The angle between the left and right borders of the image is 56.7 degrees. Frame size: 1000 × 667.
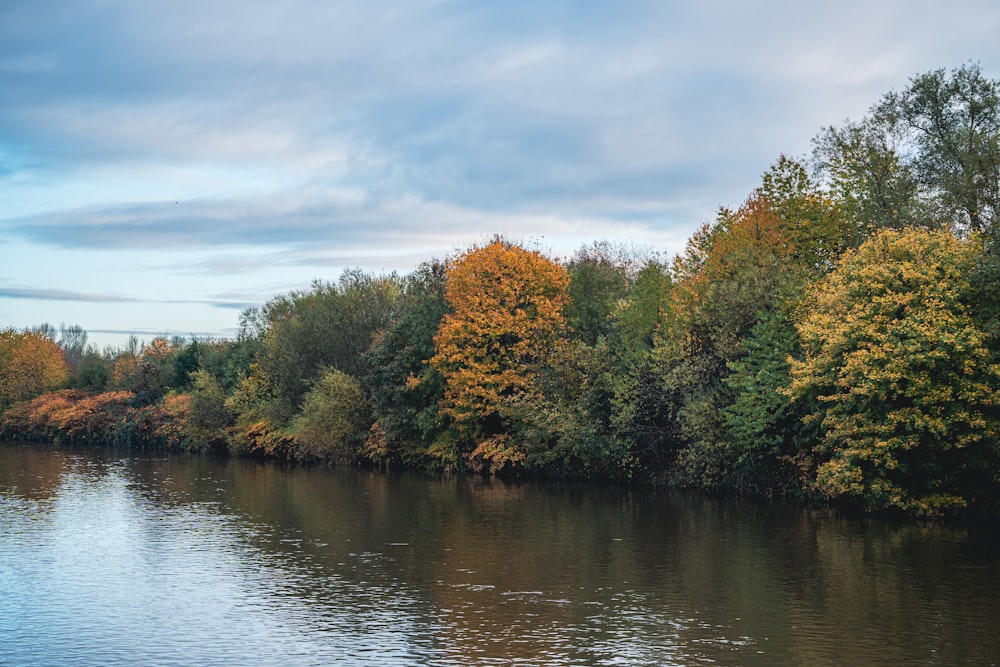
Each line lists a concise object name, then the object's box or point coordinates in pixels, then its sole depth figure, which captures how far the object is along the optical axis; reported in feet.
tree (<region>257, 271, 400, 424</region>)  244.01
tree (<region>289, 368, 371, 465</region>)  221.25
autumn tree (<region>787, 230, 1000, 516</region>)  107.55
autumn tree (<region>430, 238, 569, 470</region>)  186.09
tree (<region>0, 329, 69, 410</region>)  373.40
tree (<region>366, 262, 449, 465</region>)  201.87
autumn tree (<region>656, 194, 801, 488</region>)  139.85
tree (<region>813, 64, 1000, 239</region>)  141.49
